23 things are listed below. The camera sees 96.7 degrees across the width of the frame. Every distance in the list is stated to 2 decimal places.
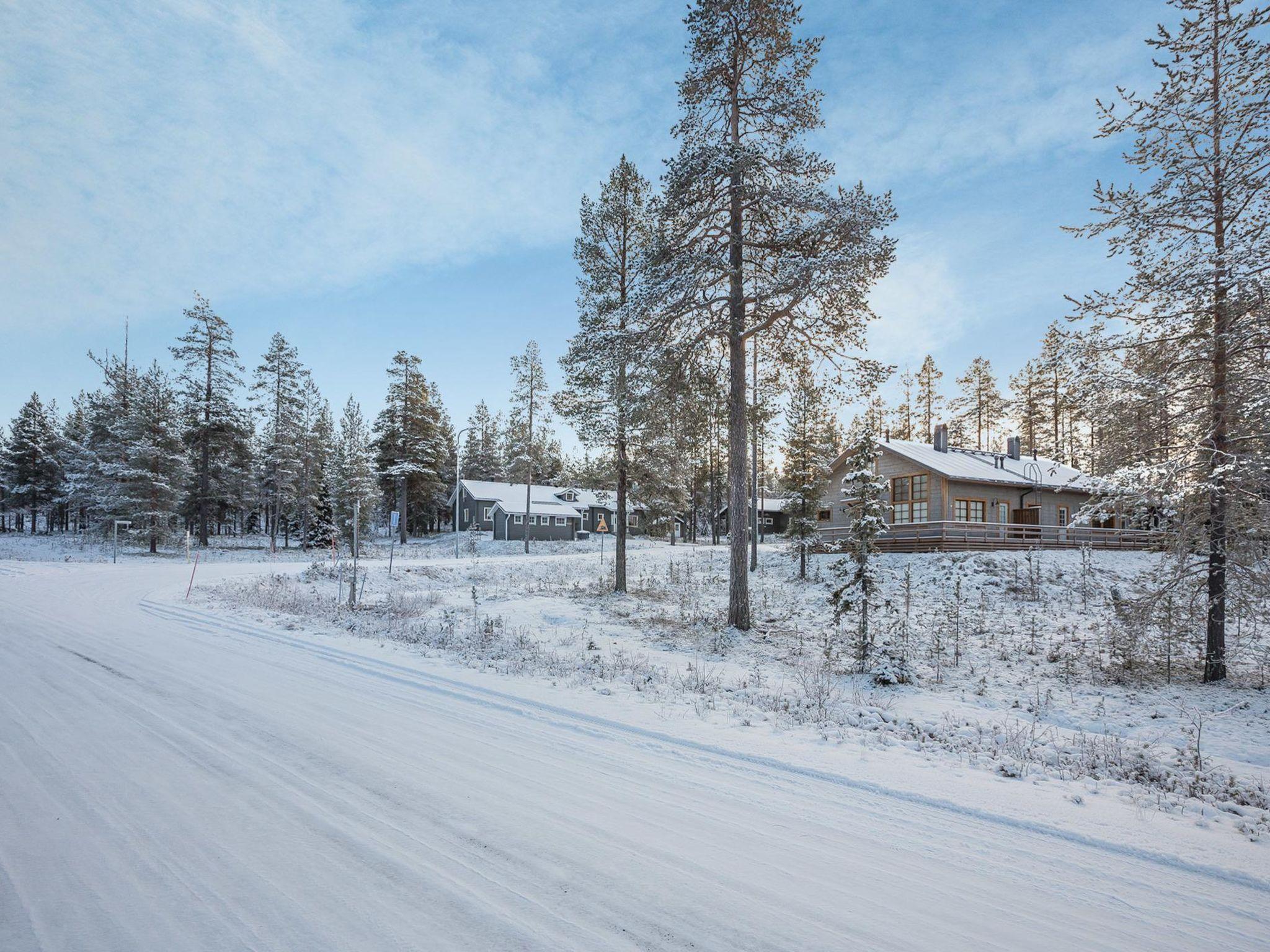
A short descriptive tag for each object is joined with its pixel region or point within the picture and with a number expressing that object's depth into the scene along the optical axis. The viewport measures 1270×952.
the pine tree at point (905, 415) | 50.38
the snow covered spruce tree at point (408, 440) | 45.28
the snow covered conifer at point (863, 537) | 9.70
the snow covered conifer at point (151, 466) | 32.81
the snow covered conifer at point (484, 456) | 67.38
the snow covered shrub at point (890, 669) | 8.63
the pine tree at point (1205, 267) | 9.15
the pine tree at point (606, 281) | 18.33
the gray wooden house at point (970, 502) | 26.59
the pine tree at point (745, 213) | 11.77
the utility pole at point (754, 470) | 14.74
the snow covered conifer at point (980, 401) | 47.75
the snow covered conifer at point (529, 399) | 38.62
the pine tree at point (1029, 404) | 44.81
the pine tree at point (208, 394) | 36.56
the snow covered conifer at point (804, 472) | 23.27
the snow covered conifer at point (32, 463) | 49.19
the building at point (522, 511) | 49.59
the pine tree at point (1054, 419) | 40.41
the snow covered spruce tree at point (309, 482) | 41.22
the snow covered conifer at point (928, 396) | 49.78
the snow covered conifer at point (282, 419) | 40.47
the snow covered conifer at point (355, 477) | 40.16
